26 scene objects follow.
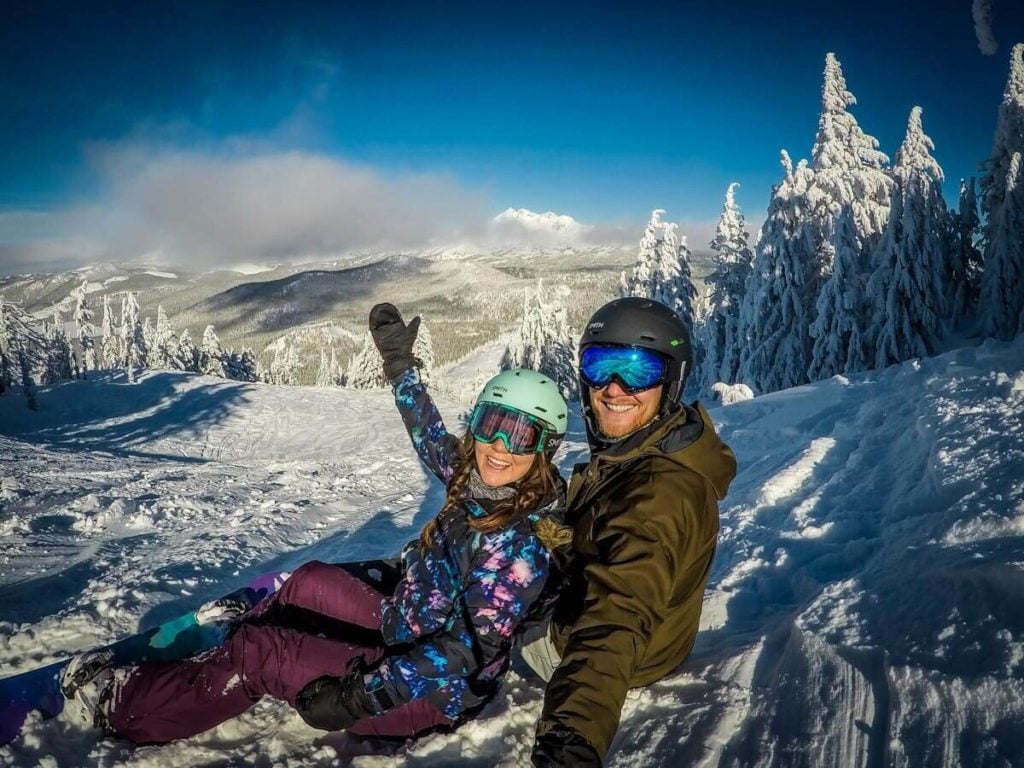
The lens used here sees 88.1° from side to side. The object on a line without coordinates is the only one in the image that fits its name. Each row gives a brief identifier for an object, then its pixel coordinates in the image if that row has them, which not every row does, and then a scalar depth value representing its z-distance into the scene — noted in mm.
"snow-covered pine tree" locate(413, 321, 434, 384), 45812
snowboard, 2965
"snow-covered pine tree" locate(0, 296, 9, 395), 37938
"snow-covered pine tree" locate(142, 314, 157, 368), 61562
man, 2100
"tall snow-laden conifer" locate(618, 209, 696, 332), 31469
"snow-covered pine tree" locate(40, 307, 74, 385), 55531
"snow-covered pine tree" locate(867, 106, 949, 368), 20797
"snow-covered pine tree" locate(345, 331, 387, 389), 51562
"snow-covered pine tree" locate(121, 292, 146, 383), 58469
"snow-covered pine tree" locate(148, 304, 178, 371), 60375
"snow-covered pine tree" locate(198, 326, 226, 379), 58406
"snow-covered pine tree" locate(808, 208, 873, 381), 21625
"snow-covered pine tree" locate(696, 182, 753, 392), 29203
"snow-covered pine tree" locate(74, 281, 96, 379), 52553
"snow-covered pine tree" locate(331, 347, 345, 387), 73750
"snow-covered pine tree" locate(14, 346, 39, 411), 27586
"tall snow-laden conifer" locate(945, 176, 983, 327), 24094
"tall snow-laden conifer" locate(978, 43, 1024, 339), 20469
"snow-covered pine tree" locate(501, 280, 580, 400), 37125
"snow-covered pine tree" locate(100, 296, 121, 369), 62844
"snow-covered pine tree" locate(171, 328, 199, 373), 60969
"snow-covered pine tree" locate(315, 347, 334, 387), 71875
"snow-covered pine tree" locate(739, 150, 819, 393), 24398
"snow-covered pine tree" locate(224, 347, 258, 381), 61406
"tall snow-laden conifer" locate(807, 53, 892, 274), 23625
